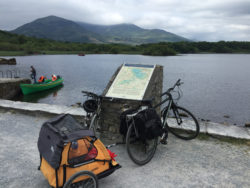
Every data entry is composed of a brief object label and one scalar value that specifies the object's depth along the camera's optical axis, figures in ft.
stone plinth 15.58
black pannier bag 12.73
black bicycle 13.04
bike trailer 9.52
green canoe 87.24
